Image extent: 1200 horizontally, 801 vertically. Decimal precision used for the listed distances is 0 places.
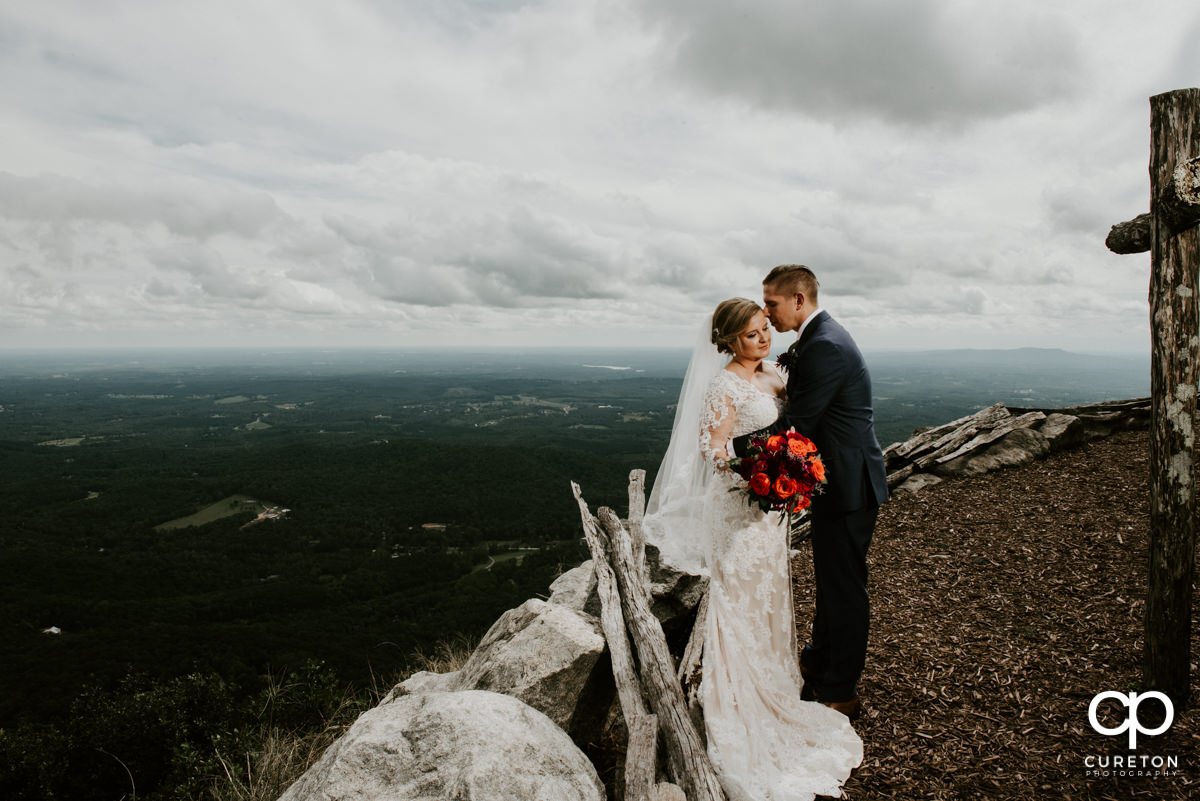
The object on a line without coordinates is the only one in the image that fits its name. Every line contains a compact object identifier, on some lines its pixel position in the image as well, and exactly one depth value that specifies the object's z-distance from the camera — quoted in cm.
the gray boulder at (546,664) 376
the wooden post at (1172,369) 335
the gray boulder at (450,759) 257
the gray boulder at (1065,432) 898
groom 374
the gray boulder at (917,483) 866
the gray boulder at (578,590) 541
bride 367
